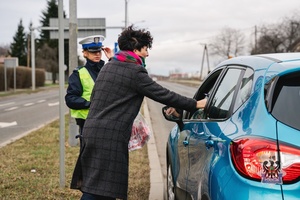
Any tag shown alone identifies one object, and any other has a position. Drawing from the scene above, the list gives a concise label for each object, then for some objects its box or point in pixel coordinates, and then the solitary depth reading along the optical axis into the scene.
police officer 4.99
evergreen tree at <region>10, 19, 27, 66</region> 89.31
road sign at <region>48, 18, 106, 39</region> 22.58
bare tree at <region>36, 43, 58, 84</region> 81.38
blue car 2.37
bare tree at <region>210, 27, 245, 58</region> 100.25
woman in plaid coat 3.53
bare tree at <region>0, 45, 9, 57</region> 114.29
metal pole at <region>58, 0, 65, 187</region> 5.67
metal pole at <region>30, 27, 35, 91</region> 44.75
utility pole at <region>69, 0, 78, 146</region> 9.38
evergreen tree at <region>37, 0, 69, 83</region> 83.31
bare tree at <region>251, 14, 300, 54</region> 73.94
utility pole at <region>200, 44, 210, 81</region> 97.68
